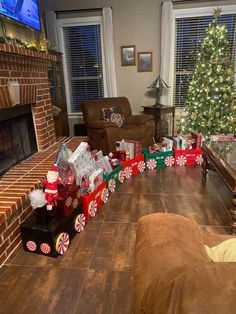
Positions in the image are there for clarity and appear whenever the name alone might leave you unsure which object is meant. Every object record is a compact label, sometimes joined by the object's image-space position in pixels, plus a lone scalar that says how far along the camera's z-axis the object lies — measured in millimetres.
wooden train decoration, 1809
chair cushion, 4117
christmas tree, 3738
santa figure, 1812
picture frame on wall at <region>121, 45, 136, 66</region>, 4773
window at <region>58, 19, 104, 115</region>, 4902
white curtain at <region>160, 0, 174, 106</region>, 4434
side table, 4540
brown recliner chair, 3641
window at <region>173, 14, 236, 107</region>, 4566
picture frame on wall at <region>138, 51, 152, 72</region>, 4781
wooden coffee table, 1927
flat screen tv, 2199
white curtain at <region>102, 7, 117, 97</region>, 4578
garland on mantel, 2281
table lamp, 4559
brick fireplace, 1874
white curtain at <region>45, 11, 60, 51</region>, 4625
